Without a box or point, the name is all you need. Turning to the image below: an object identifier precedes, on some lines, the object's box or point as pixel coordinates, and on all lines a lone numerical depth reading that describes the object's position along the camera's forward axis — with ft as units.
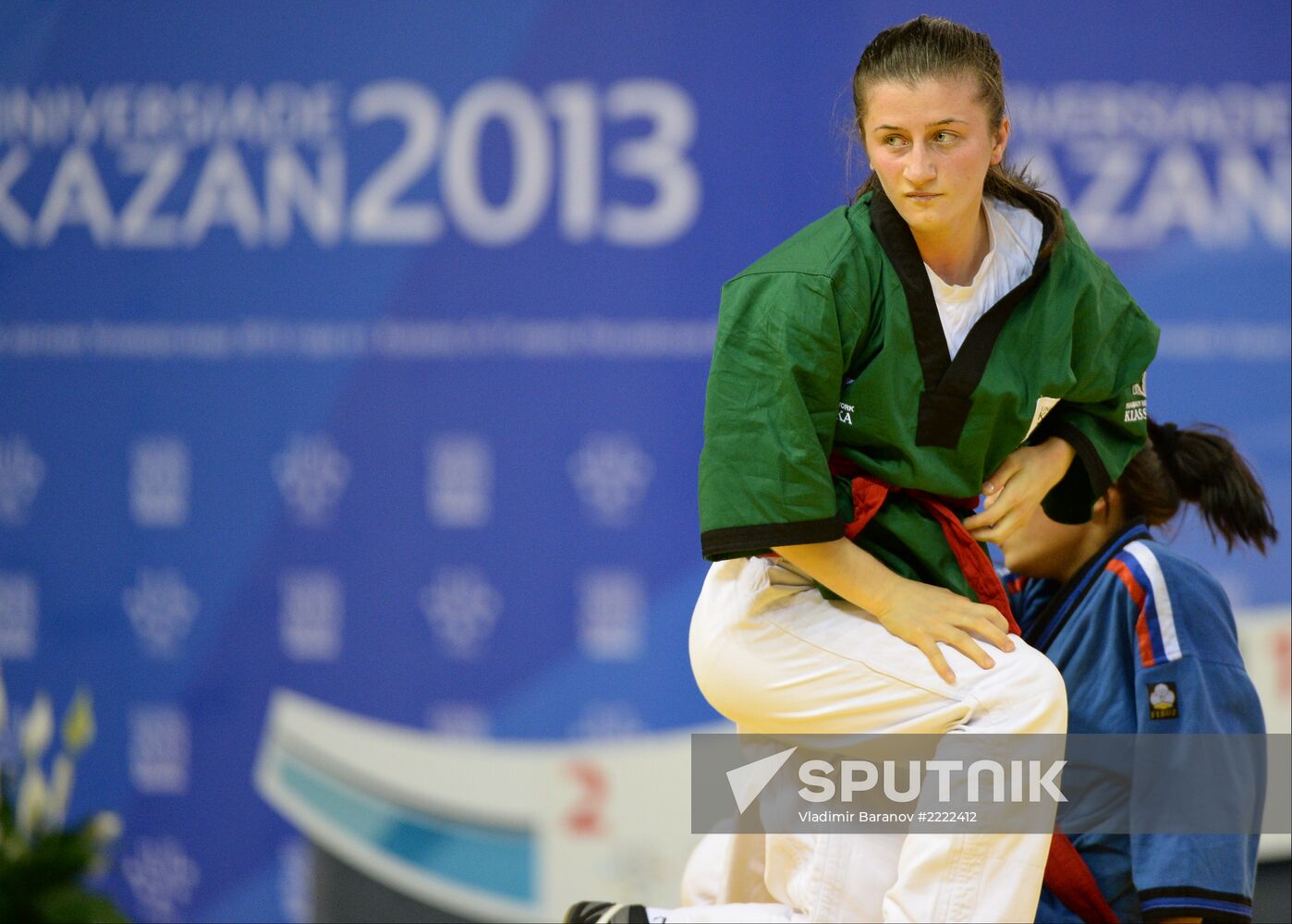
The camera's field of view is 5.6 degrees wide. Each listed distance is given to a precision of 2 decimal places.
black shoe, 47.41
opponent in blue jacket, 47.70
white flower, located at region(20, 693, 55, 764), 45.05
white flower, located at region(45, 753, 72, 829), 44.97
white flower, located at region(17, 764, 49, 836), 44.80
